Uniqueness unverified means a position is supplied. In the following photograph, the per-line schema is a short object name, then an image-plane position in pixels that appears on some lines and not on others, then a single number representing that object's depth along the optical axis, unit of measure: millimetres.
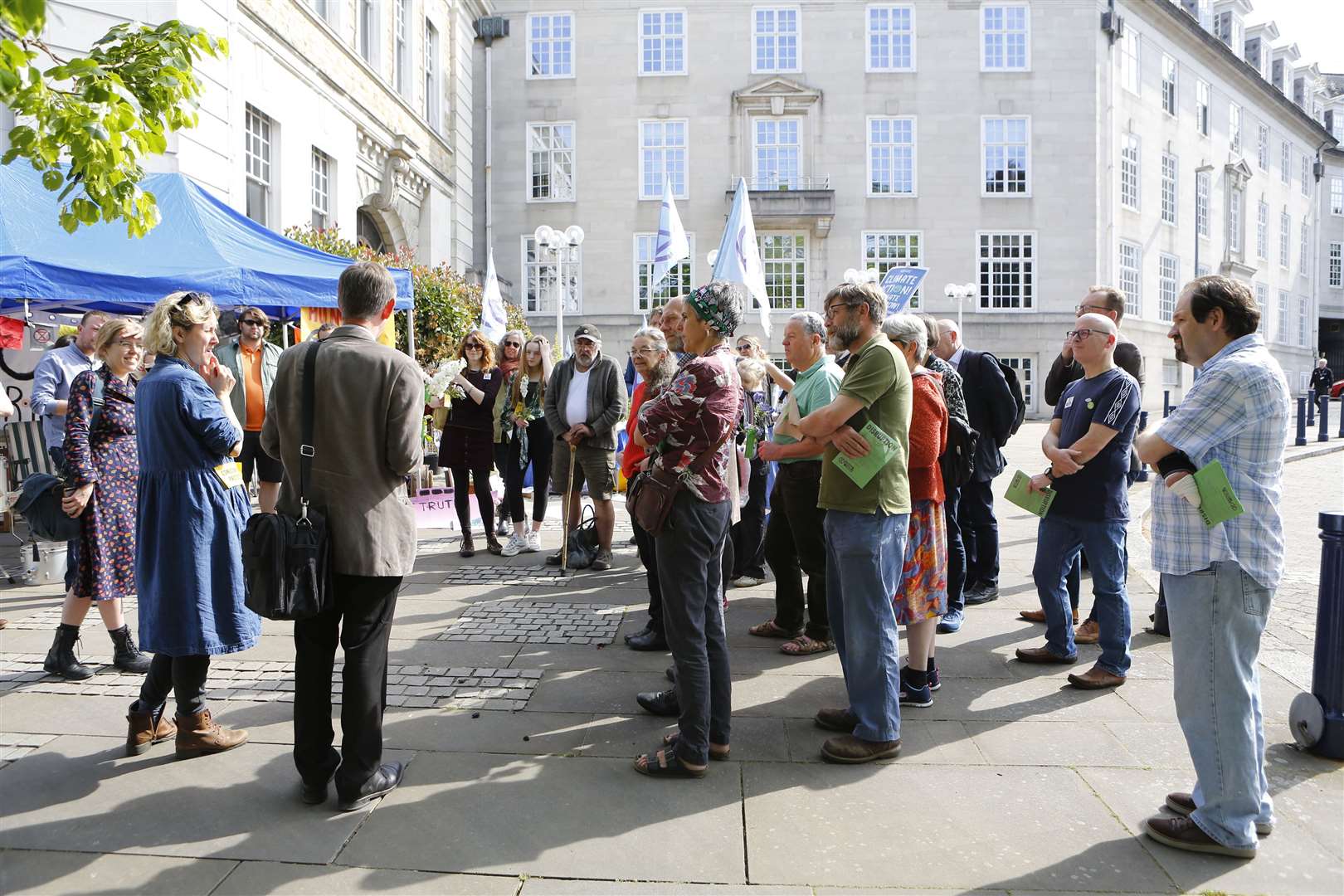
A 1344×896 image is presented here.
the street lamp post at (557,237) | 16578
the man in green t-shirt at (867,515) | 3707
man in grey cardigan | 7375
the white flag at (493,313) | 15516
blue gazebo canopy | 6758
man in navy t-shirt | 4641
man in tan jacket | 3252
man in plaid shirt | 3008
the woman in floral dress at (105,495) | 4633
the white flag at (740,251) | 11266
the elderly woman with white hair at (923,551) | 4309
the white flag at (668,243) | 13742
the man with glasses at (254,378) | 7086
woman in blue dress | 3691
